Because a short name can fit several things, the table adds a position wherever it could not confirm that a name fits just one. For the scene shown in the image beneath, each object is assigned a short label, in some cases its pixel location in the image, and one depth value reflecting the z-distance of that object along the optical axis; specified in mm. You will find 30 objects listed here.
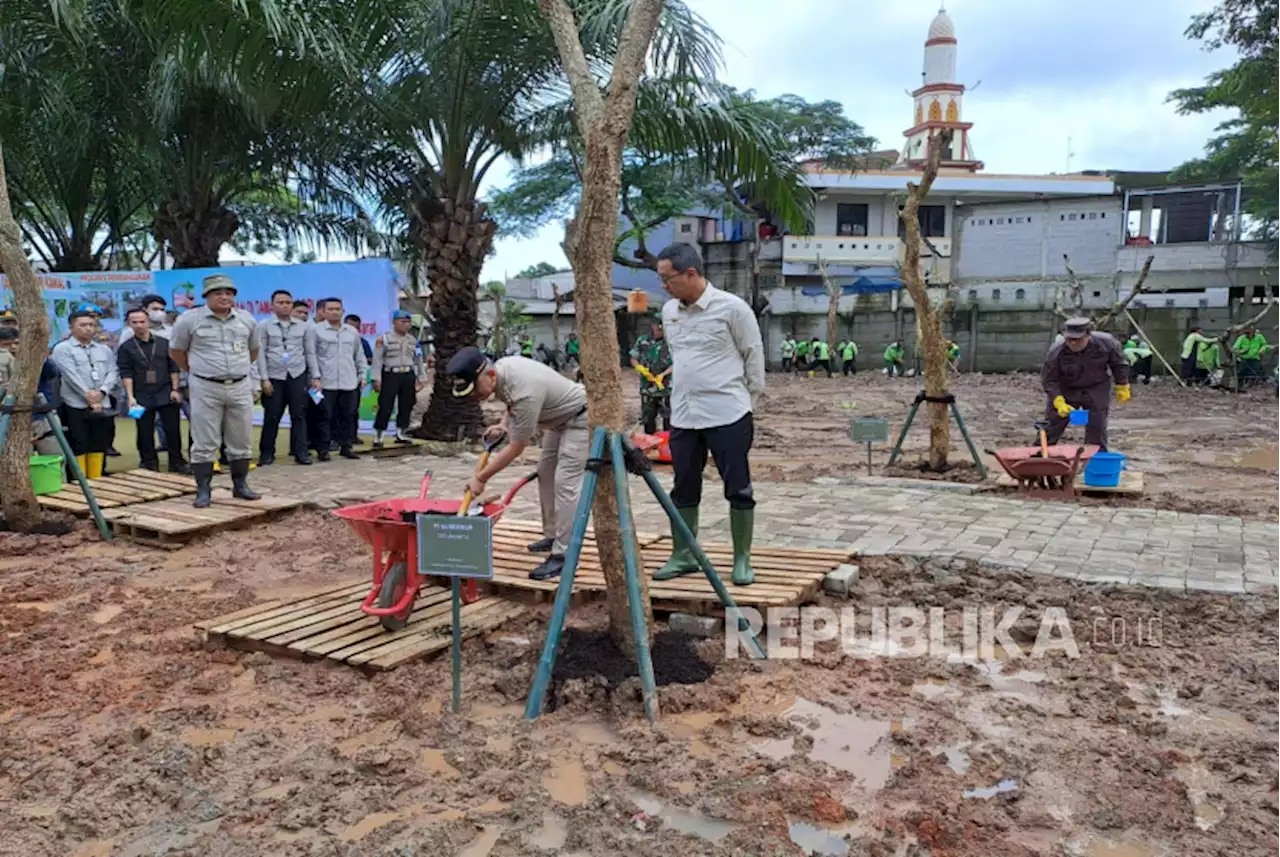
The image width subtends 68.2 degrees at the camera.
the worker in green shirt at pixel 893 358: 27094
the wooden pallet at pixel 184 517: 6176
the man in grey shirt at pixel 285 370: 9047
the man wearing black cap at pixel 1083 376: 7918
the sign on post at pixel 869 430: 7793
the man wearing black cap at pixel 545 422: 4426
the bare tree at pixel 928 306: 8352
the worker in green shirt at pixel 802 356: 29758
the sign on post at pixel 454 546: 3266
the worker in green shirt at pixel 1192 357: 22109
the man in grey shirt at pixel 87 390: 8070
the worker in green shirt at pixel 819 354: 28562
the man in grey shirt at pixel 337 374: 9531
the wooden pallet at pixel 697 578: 4344
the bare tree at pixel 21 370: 6242
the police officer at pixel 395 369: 10320
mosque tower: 42406
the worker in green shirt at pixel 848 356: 28245
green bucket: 7039
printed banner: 10047
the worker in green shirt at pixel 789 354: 30422
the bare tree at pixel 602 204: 3428
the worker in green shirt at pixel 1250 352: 20312
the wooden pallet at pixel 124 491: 6941
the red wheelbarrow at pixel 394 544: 4004
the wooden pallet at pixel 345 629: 3953
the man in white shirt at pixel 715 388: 4426
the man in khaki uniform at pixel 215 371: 6648
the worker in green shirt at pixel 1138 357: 23141
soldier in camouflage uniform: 10141
